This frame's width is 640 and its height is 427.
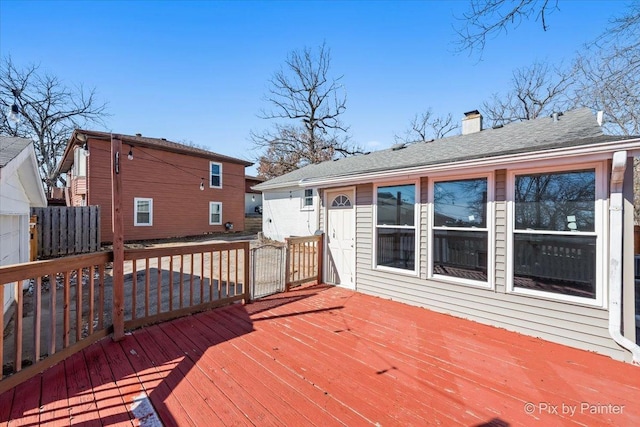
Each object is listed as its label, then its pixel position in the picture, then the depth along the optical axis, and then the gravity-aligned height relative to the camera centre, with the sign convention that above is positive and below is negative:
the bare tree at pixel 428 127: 19.72 +6.38
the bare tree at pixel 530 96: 14.81 +7.03
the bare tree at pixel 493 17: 3.10 +2.37
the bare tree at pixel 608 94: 9.07 +4.62
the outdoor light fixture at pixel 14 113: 4.11 +1.51
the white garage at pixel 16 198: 3.02 +0.22
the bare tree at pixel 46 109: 16.78 +6.94
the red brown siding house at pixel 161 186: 12.26 +1.31
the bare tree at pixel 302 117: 19.39 +7.05
